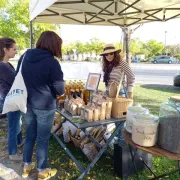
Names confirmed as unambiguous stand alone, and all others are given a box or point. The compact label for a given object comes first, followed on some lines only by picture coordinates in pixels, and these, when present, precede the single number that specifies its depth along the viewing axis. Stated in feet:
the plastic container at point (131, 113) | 5.23
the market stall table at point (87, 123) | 5.89
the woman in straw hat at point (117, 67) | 8.34
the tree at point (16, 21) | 34.42
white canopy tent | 11.21
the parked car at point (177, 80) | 28.30
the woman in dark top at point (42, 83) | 5.76
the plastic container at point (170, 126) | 4.27
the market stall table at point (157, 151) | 4.25
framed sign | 7.89
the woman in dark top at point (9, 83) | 7.55
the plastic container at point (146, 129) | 4.51
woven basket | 6.30
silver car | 99.14
